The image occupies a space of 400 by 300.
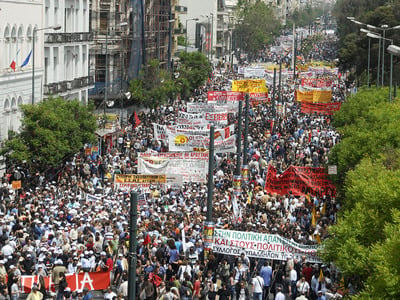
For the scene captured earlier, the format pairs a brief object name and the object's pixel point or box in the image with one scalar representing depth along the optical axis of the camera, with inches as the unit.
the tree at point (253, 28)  6446.9
